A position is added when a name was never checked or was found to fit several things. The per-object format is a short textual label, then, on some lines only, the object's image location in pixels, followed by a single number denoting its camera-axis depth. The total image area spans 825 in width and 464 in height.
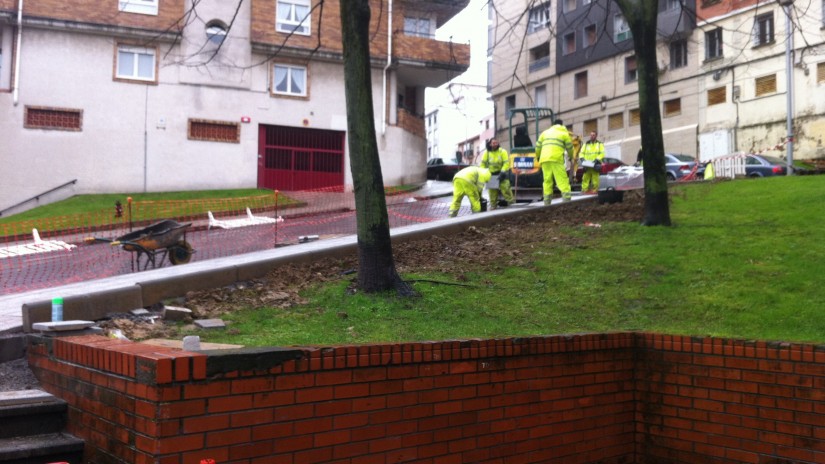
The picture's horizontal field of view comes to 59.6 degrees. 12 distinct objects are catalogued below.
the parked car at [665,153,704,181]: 28.28
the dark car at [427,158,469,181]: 38.78
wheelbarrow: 10.50
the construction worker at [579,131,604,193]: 17.41
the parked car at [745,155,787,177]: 25.25
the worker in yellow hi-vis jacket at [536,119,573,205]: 13.91
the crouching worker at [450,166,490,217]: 14.43
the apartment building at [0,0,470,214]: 26.27
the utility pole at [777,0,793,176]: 25.46
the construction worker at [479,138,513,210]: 15.38
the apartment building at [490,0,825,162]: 32.53
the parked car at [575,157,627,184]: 30.81
